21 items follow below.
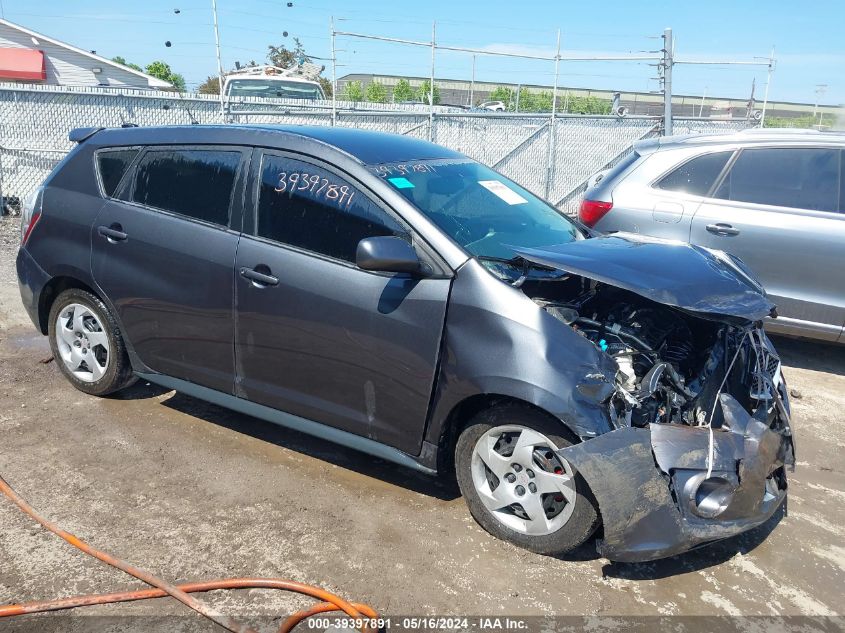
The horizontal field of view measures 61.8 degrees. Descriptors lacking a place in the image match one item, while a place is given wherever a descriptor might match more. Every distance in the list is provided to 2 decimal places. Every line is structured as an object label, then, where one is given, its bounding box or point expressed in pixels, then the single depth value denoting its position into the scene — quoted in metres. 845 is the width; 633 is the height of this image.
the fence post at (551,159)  12.68
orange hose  2.69
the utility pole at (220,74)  10.97
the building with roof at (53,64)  31.01
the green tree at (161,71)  51.09
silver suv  5.29
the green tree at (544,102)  30.73
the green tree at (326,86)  32.77
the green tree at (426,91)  27.76
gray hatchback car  2.91
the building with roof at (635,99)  30.14
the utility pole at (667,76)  11.55
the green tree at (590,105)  30.11
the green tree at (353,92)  30.15
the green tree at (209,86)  36.70
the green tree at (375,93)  34.09
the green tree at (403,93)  34.65
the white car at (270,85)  14.88
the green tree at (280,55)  37.25
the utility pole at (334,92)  11.15
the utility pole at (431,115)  11.33
